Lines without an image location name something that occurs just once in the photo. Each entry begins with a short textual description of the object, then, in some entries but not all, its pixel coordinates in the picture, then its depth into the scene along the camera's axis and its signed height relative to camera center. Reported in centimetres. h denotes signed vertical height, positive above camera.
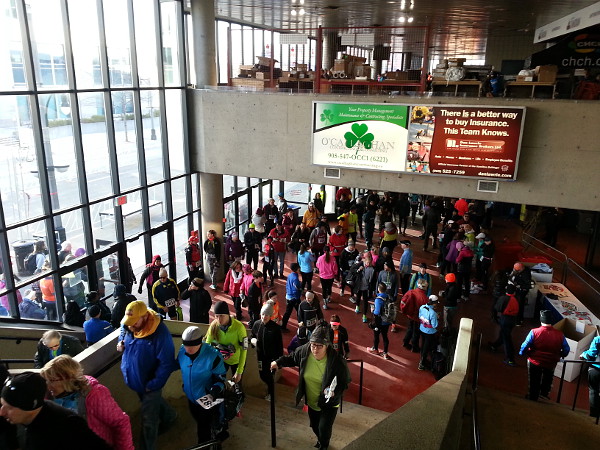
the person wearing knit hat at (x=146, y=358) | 443 -252
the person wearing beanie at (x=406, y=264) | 1202 -443
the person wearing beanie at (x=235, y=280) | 1068 -435
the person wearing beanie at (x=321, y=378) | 487 -296
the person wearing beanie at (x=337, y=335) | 765 -390
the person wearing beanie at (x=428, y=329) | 868 -437
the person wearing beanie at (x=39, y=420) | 283 -200
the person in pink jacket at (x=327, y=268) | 1143 -434
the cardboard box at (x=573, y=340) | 868 -457
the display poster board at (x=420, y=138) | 962 -115
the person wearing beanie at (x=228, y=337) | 538 -281
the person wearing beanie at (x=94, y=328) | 695 -352
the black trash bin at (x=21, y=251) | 870 -314
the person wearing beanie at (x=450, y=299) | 932 -409
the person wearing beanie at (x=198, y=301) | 907 -408
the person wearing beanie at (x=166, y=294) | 926 -405
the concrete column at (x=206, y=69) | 1207 +21
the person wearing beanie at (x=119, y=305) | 802 -369
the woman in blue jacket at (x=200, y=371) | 436 -259
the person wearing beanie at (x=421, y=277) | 971 -385
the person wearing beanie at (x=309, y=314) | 829 -394
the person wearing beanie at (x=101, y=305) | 773 -373
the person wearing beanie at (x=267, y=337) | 670 -348
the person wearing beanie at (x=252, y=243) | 1380 -461
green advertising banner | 1041 -117
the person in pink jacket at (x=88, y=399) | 341 -228
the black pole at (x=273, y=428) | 523 -368
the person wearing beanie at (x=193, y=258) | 1241 -449
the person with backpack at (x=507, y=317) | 904 -429
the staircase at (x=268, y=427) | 530 -407
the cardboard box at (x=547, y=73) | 989 +24
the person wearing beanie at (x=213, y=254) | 1324 -475
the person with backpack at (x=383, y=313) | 930 -434
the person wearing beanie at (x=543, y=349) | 725 -388
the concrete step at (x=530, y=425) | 545 -397
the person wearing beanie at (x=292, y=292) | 1033 -446
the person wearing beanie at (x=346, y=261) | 1260 -456
